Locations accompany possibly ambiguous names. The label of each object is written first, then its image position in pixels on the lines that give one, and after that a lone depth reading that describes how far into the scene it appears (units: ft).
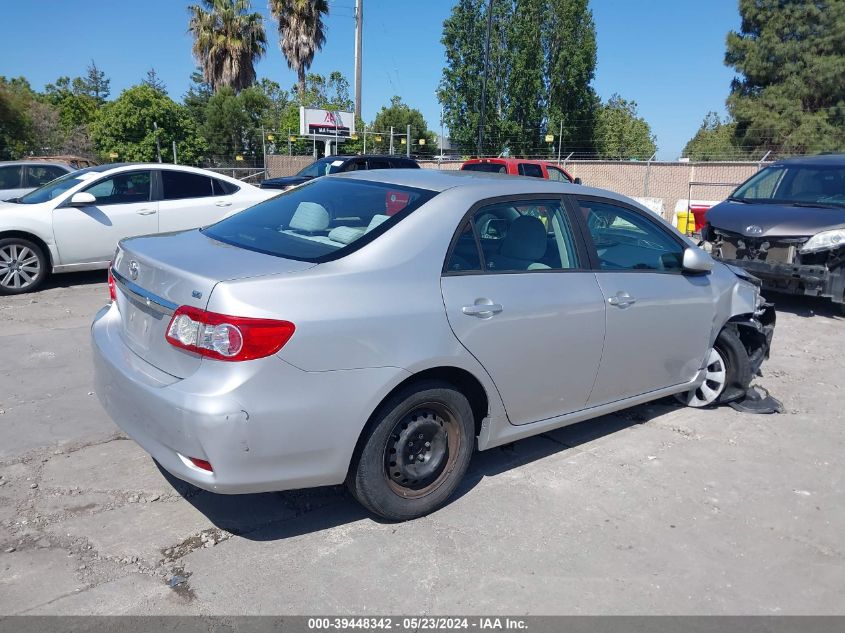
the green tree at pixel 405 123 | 145.79
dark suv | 49.57
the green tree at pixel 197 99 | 149.28
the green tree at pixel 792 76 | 119.75
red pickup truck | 54.13
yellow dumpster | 52.70
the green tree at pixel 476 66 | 133.28
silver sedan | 9.53
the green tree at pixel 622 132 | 147.39
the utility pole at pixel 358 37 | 103.19
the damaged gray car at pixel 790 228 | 26.25
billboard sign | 95.91
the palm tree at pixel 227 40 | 126.31
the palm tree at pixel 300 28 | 126.72
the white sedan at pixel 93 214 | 27.84
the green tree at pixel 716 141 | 128.61
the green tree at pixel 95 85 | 258.57
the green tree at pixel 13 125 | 98.37
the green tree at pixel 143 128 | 104.17
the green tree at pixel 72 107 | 154.71
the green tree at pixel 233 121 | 120.57
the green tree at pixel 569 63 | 131.44
